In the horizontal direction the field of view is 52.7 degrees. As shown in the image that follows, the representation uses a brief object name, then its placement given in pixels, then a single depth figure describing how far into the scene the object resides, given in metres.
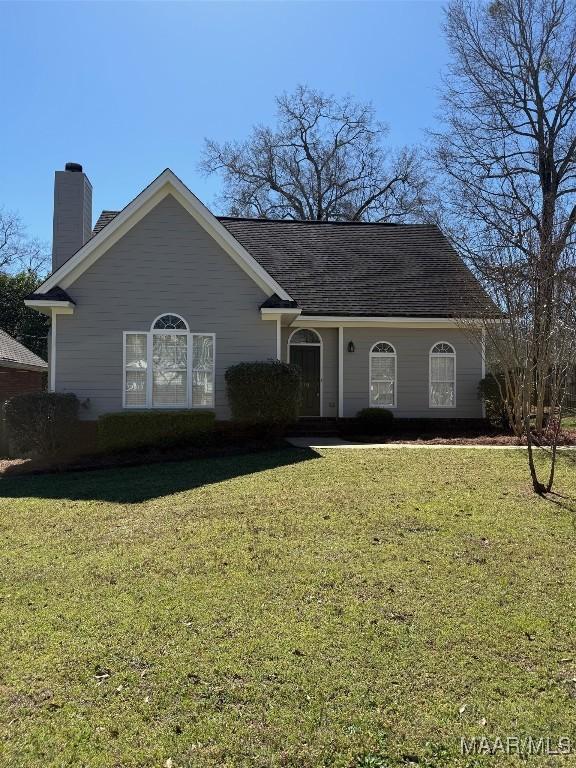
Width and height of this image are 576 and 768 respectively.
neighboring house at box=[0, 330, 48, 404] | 18.50
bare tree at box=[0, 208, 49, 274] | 37.22
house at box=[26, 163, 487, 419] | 13.19
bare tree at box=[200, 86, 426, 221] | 36.44
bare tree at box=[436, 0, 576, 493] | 10.09
